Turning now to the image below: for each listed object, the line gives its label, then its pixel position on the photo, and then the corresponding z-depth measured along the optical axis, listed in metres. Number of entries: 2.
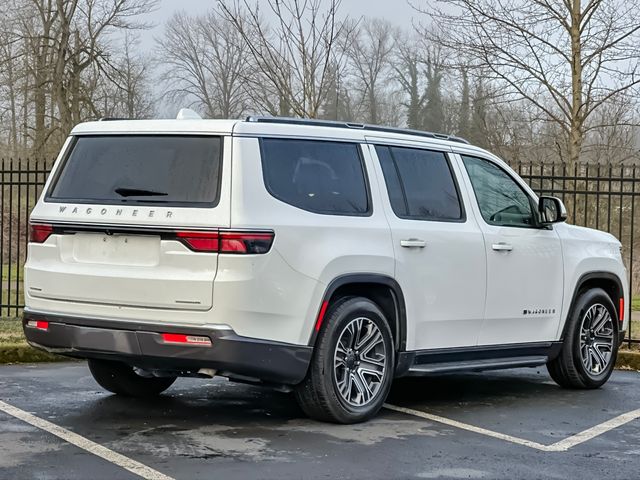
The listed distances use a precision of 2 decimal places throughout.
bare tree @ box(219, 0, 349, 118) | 13.13
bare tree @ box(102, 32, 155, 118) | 31.86
